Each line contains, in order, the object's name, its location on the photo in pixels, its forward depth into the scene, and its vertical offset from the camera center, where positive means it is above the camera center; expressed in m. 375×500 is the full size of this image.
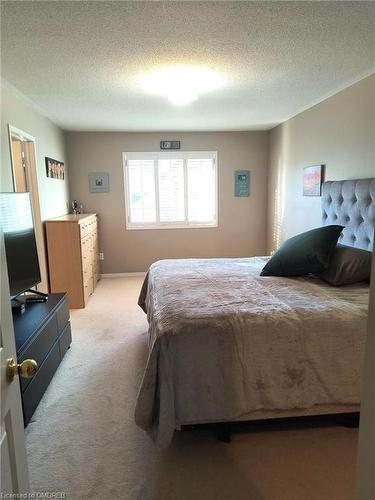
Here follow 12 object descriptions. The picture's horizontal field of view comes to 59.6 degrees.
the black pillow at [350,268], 2.46 -0.58
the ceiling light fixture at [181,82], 2.72 +1.00
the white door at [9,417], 0.85 -0.60
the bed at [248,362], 1.75 -0.92
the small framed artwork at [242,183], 5.54 +0.16
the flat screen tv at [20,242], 2.38 -0.36
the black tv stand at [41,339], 2.00 -1.03
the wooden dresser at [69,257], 3.97 -0.76
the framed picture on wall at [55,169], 4.11 +0.35
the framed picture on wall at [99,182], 5.32 +0.20
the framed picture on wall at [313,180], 3.71 +0.14
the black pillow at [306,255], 2.63 -0.51
